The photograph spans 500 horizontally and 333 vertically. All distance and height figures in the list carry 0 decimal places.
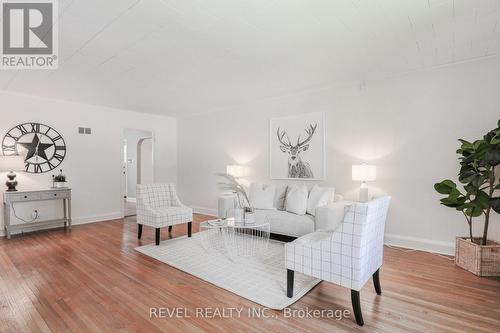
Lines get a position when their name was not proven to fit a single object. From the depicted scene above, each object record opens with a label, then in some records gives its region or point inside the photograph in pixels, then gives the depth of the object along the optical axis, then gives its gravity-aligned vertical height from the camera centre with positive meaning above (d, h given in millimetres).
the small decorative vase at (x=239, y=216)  3409 -683
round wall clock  4574 +324
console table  4246 -620
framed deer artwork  4504 +309
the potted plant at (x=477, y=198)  2734 -370
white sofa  3438 -779
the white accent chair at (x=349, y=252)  1951 -709
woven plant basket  2781 -1018
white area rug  2391 -1185
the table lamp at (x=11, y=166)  4219 -45
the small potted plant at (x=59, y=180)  4859 -320
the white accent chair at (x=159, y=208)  3828 -718
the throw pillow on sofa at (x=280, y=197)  4327 -556
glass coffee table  3318 -1153
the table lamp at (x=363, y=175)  3688 -156
